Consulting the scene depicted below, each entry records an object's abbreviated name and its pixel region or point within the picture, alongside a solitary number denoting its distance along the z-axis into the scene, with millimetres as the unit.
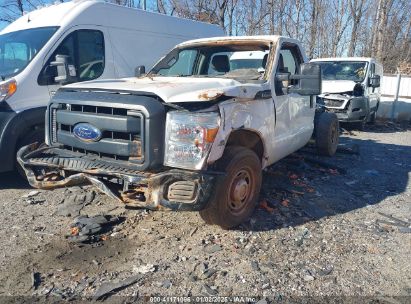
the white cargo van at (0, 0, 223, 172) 5062
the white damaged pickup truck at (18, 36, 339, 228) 3191
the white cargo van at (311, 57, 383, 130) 10453
